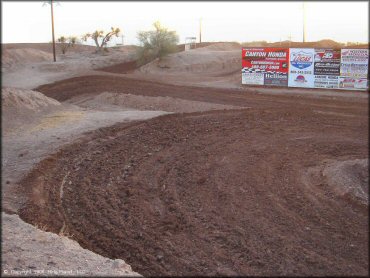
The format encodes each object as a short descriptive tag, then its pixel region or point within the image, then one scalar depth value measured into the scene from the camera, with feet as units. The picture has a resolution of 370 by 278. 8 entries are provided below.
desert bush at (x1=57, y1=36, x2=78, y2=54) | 231.50
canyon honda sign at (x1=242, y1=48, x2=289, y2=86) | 94.22
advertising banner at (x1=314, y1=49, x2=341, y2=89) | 87.66
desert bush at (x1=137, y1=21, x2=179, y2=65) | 150.82
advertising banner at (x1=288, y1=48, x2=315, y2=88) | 90.48
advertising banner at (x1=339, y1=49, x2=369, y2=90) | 84.99
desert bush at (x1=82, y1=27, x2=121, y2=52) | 225.48
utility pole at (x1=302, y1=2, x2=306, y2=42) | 246.76
